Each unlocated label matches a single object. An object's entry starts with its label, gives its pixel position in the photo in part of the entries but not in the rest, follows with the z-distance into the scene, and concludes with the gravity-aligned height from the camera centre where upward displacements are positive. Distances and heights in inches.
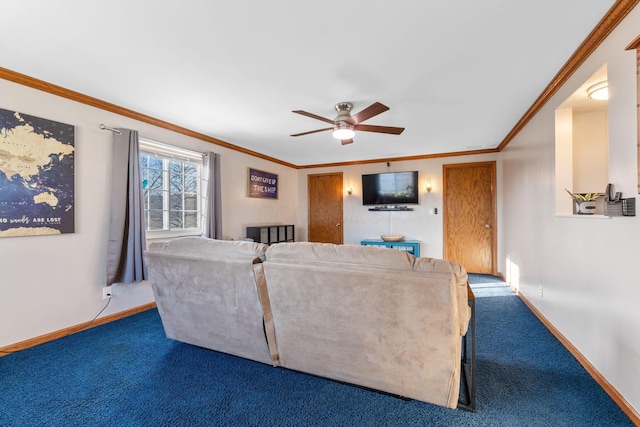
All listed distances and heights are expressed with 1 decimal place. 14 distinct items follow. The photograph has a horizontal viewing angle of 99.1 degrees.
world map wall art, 87.0 +12.9
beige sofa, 56.7 -23.2
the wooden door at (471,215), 193.0 -3.2
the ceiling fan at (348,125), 110.3 +36.3
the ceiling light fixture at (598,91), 78.9 +35.6
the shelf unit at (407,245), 198.2 -24.8
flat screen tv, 211.5 +18.3
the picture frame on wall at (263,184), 193.9 +21.0
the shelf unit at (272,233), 180.4 -15.3
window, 131.3 +12.3
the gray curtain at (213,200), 153.4 +7.2
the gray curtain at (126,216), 111.7 -1.3
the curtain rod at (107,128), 110.7 +34.7
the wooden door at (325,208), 239.5 +3.3
